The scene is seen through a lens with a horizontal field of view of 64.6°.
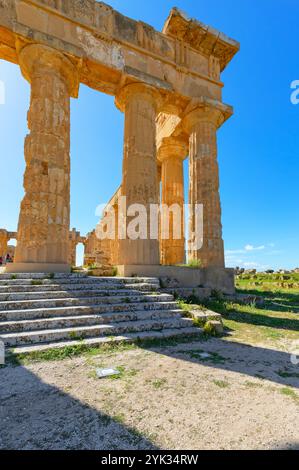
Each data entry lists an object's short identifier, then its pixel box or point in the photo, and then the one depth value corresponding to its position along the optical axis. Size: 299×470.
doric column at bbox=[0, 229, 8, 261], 23.94
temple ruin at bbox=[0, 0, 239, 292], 6.80
